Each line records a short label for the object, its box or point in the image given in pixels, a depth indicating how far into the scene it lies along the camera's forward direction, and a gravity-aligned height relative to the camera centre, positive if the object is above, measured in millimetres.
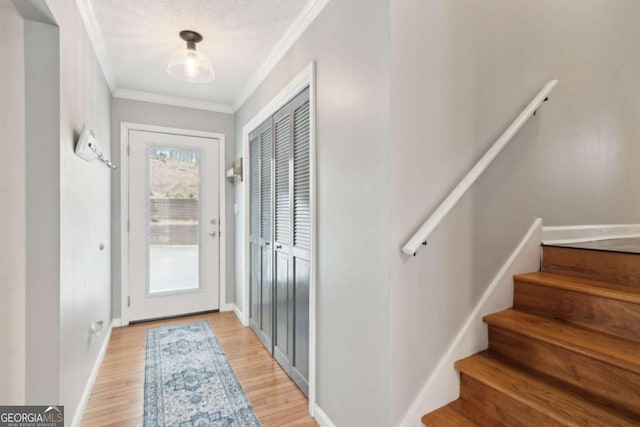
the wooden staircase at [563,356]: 1120 -608
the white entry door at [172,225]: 3377 -178
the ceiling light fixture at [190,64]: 2102 +1022
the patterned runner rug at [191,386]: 1849 -1268
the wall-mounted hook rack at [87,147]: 1719 +377
